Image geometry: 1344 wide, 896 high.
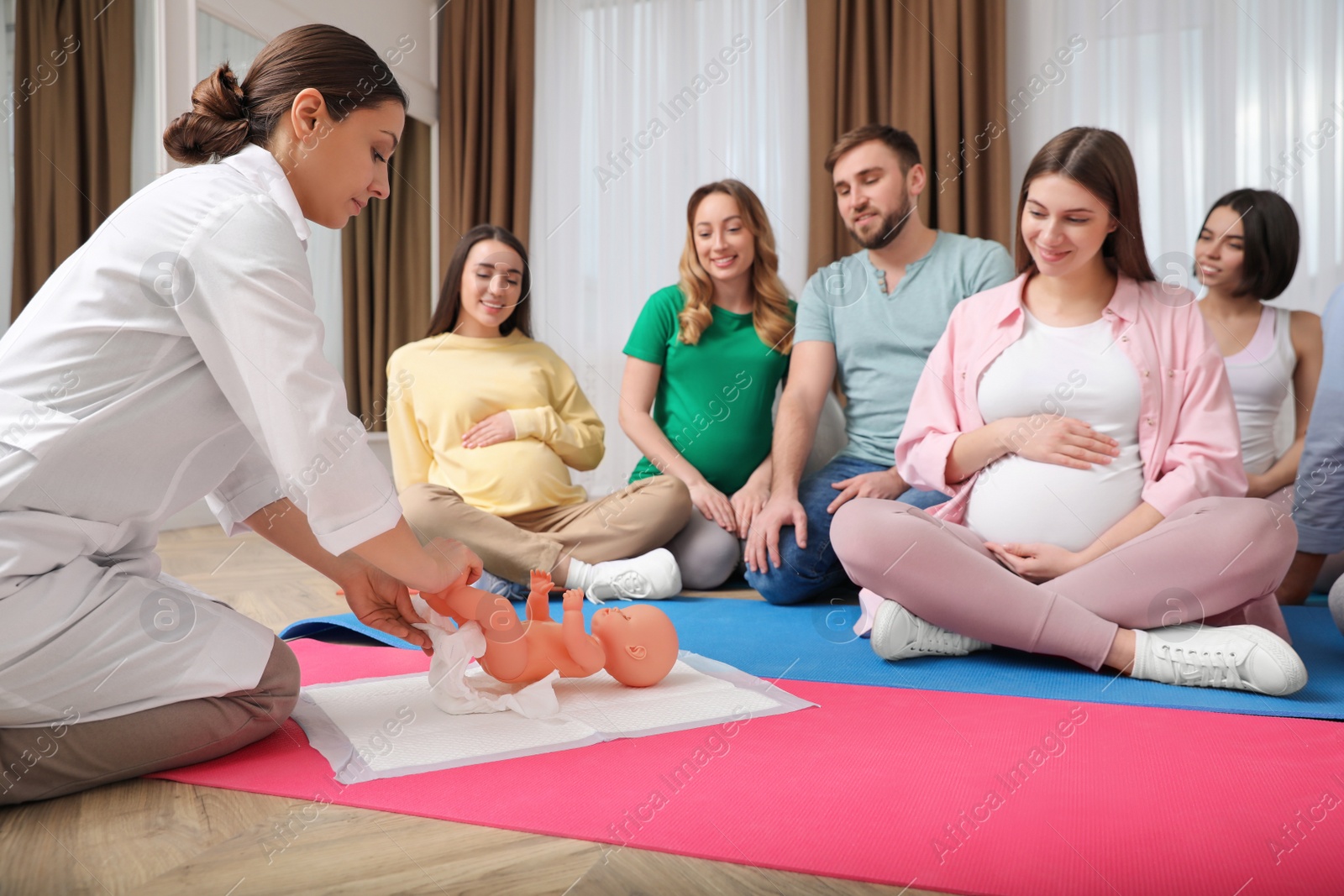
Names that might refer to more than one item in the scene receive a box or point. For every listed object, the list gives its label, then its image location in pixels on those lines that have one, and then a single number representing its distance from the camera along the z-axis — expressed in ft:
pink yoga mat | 2.66
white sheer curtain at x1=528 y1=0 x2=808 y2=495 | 13.38
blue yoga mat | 4.32
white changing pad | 3.52
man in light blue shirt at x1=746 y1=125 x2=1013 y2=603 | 7.29
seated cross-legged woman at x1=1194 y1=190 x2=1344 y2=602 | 7.84
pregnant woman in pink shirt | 4.68
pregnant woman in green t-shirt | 8.13
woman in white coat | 3.07
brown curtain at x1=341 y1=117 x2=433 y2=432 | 13.48
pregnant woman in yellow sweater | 7.30
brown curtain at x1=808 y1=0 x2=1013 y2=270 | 12.23
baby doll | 3.97
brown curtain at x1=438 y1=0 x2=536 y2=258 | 14.37
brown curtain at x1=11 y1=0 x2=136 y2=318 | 8.66
